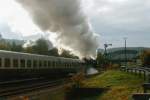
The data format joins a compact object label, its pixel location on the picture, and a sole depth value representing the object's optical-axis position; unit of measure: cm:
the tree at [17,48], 6308
